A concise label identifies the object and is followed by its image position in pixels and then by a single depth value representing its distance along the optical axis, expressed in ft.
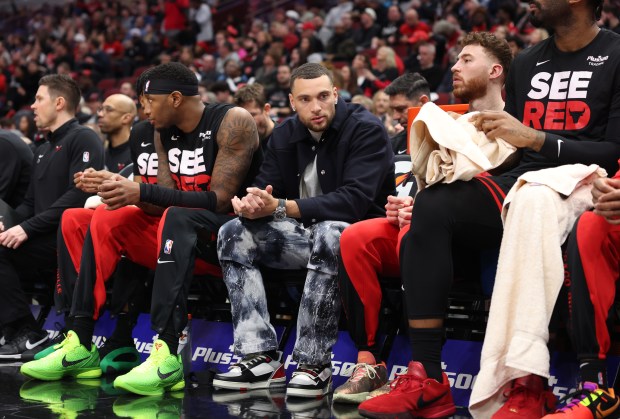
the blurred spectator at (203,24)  57.16
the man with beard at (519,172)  10.98
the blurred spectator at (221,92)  32.78
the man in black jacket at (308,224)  13.29
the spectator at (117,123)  22.12
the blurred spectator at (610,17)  34.14
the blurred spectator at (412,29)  41.61
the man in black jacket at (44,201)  17.57
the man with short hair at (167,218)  13.99
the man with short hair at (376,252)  12.64
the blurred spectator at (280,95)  36.52
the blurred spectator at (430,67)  35.37
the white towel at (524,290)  10.14
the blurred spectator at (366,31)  45.60
